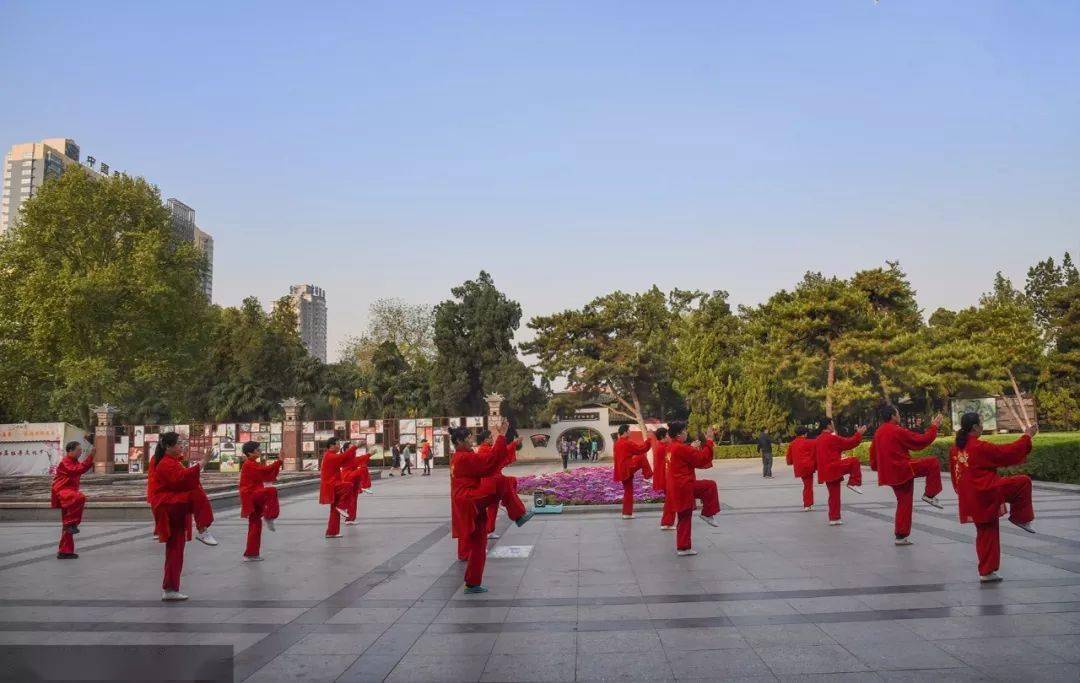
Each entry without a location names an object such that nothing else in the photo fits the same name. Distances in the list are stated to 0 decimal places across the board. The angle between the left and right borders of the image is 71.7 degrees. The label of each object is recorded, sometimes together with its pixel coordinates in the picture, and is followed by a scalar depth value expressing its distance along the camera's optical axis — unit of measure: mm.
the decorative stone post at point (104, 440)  34250
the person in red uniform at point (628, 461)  12883
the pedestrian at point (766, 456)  24281
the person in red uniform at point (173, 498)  7539
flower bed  14711
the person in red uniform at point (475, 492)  7344
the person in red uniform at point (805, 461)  12734
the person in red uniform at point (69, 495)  10203
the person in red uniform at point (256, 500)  9672
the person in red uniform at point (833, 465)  11508
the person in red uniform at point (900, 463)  9164
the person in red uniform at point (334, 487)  11852
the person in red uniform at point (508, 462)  7892
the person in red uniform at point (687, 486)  9172
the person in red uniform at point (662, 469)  11102
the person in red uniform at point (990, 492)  6938
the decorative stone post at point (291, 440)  34094
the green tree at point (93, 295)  31750
